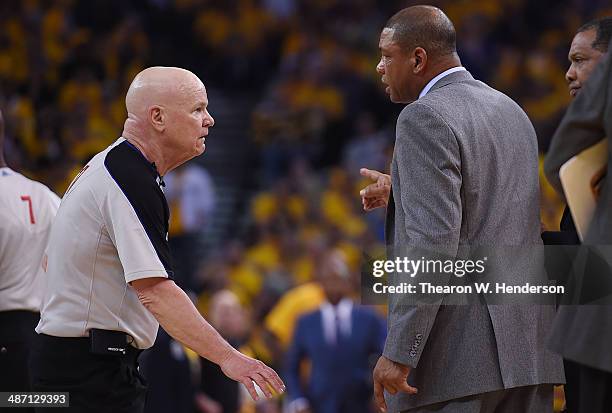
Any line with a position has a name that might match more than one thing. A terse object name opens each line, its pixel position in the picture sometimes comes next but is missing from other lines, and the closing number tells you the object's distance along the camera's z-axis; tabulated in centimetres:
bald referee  765
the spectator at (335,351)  1730
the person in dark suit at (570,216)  793
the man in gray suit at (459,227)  736
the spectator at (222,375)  1742
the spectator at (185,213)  2352
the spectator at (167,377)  1687
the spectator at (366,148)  2602
